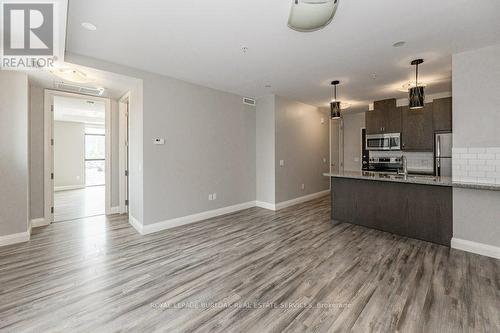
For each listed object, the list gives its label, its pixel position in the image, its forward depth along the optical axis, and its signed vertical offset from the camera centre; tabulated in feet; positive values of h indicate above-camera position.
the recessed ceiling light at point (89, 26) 7.96 +5.33
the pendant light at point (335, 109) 13.53 +3.66
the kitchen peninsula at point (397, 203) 10.57 -2.09
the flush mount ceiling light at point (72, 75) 11.01 +4.95
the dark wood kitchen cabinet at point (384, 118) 17.74 +4.20
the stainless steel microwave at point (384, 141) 17.69 +2.18
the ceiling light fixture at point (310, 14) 5.89 +4.49
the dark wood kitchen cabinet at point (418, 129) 15.89 +2.87
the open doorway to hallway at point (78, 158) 19.31 +1.29
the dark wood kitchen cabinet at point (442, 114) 14.94 +3.74
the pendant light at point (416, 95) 11.05 +3.70
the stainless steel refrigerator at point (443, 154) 14.66 +0.88
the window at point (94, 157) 31.24 +1.49
